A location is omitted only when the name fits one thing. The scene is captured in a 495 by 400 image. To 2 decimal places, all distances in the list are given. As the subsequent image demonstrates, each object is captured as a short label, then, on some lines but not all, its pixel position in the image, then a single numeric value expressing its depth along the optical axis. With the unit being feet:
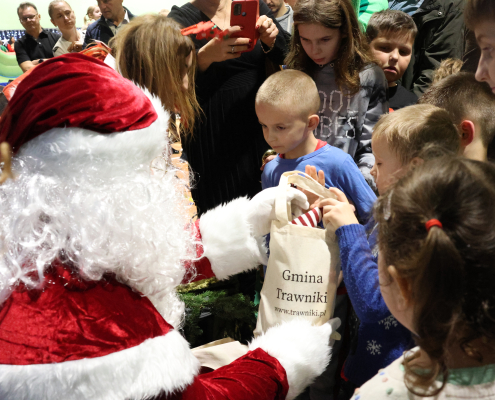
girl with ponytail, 2.60
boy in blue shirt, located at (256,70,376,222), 6.13
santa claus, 3.36
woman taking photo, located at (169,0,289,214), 7.82
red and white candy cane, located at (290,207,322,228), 4.89
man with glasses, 21.21
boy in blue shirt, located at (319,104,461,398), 4.32
